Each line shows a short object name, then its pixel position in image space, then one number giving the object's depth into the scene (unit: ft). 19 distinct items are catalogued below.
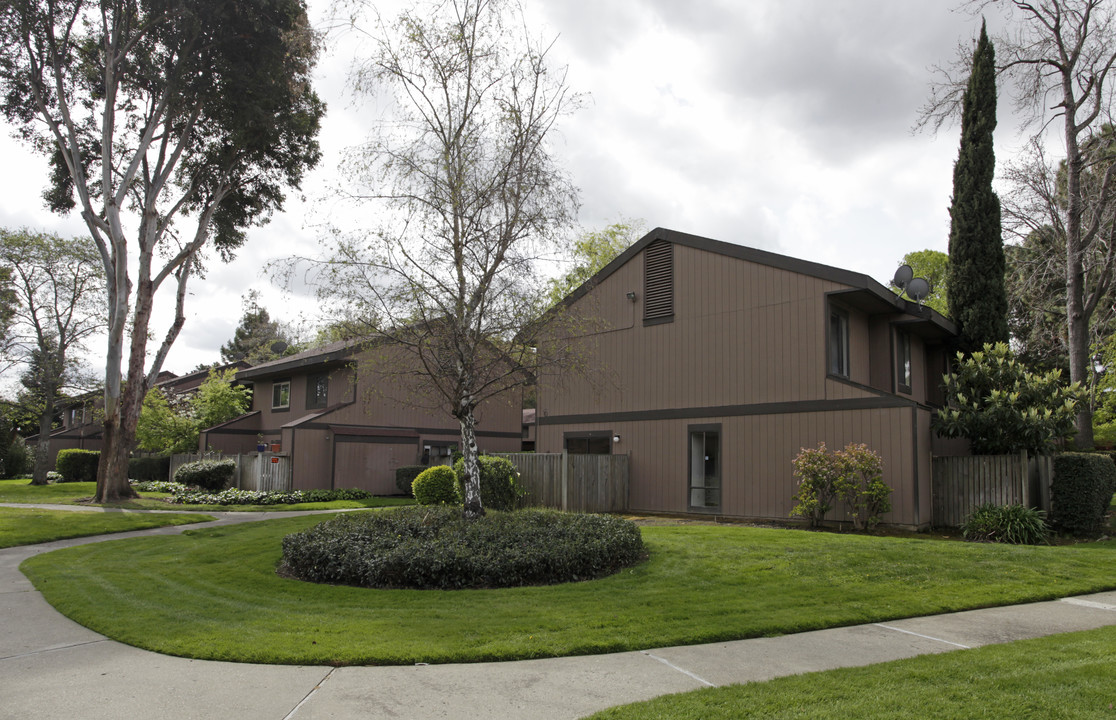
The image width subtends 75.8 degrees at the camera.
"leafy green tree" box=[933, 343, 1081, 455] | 46.44
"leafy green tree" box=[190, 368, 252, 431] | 95.66
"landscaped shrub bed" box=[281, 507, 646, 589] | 27.20
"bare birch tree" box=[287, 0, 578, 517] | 35.04
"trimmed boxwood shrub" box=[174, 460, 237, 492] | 79.05
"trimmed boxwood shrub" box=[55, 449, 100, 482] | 117.70
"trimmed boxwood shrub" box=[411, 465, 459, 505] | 58.23
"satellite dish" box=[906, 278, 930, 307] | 56.13
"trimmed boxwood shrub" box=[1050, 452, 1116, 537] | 46.03
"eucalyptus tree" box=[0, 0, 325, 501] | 62.95
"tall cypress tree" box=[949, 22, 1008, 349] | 61.26
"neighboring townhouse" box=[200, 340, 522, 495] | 78.07
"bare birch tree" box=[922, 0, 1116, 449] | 63.87
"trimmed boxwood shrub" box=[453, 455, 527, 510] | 52.21
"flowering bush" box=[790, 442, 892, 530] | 45.29
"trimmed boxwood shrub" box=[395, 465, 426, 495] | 79.92
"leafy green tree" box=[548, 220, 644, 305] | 128.29
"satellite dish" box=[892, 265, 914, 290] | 59.04
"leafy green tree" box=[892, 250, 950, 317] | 126.11
